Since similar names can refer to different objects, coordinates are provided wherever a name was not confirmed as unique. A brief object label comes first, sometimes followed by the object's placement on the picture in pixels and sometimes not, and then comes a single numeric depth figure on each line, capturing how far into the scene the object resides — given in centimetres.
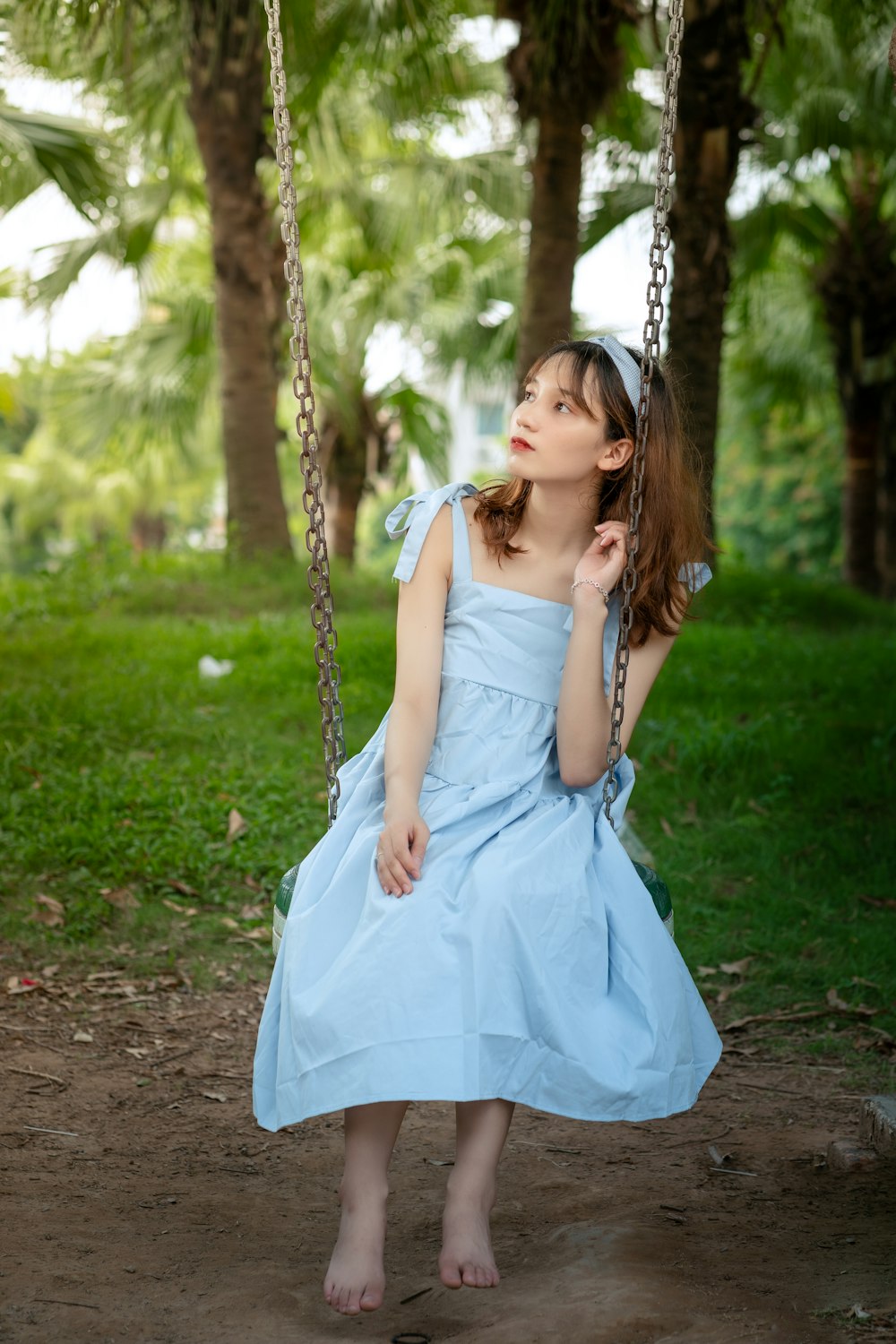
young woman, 208
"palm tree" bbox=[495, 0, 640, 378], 774
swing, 237
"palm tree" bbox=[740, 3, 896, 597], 1148
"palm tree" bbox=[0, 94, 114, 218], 910
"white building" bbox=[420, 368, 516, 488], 4369
